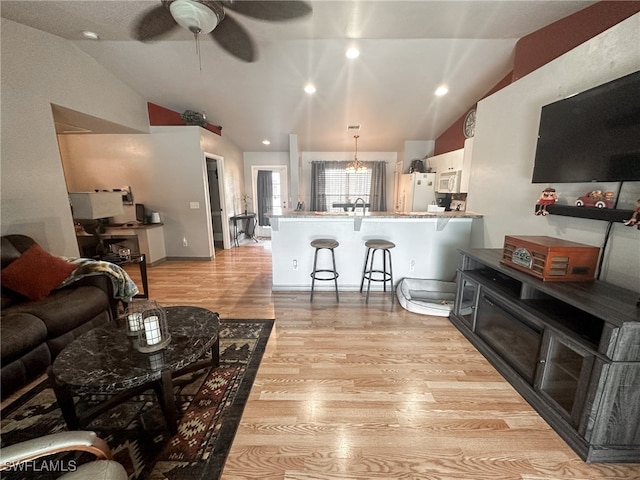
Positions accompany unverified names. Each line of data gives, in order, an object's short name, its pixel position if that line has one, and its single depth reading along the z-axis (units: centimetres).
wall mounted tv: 145
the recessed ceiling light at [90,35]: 264
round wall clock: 433
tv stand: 122
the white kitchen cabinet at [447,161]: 437
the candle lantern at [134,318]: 156
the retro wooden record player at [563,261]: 163
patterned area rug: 125
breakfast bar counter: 330
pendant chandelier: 533
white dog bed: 297
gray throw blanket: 225
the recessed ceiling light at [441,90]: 384
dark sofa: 162
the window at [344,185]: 670
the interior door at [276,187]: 689
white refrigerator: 521
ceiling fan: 161
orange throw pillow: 199
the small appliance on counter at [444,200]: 511
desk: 415
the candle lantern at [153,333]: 145
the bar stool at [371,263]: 296
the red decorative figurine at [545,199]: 203
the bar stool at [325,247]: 297
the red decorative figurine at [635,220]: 141
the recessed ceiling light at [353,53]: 302
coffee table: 124
